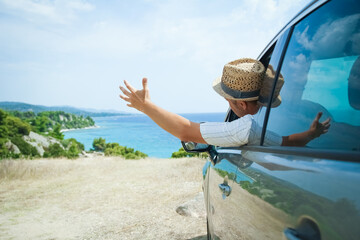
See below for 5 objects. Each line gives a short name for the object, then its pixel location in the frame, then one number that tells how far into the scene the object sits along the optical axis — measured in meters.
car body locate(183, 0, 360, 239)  0.91
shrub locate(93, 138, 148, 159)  23.30
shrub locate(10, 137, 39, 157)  19.48
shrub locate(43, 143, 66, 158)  18.26
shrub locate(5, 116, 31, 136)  27.56
